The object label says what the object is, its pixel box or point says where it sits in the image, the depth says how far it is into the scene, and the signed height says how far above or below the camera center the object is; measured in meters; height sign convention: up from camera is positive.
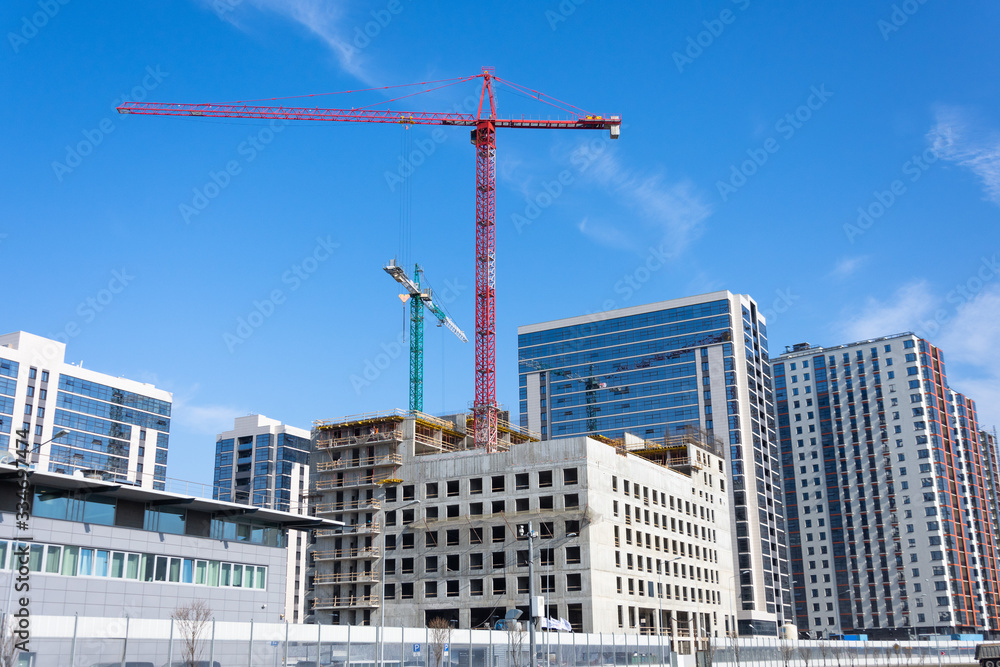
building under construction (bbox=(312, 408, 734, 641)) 105.00 +9.86
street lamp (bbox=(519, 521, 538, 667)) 45.93 +1.16
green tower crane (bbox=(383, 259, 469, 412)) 181.62 +59.80
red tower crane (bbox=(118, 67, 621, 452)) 128.50 +59.50
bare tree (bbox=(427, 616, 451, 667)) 54.28 -1.06
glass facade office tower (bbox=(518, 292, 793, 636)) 174.25 +42.42
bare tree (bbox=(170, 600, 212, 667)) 41.41 -0.47
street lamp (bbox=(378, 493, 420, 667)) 49.45 -1.40
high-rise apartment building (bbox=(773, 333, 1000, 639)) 193.12 +3.15
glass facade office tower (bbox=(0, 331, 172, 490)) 158.25 +37.33
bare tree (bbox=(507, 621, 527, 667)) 60.26 -1.48
